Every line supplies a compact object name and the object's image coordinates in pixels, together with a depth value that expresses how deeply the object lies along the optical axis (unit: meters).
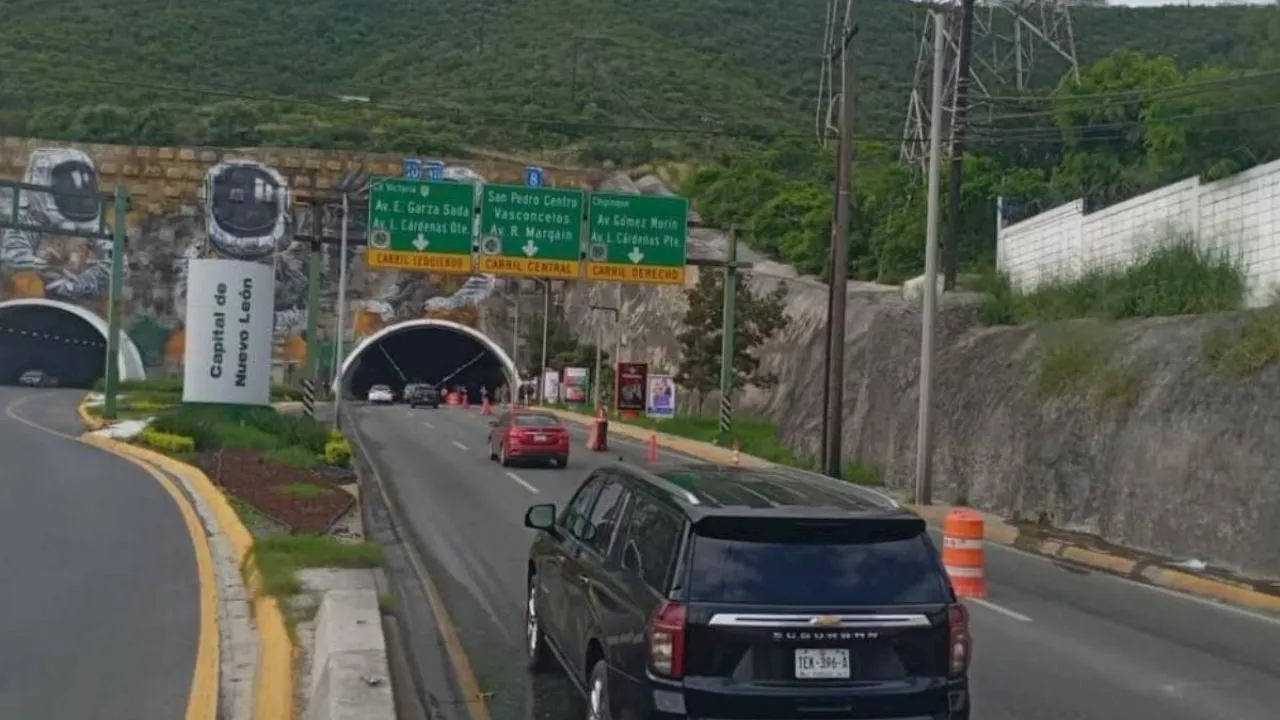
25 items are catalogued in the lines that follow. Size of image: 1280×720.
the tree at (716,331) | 51.41
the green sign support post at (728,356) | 42.38
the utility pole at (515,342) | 82.12
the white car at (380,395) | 78.25
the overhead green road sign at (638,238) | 37.12
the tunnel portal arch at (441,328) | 78.56
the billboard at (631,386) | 52.50
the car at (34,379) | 79.38
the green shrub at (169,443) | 27.72
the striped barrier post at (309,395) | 38.38
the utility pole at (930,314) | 23.20
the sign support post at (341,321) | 37.81
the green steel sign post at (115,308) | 40.74
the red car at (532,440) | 31.47
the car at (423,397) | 73.00
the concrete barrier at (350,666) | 7.10
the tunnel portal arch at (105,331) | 75.12
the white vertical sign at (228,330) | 31.28
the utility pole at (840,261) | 28.14
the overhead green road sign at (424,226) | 35.88
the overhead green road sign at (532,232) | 36.34
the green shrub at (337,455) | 26.78
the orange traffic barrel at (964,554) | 13.90
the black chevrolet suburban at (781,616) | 6.30
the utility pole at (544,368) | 74.69
